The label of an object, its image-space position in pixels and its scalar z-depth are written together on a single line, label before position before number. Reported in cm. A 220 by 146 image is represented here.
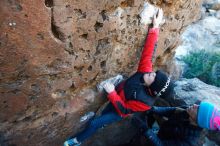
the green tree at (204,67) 631
